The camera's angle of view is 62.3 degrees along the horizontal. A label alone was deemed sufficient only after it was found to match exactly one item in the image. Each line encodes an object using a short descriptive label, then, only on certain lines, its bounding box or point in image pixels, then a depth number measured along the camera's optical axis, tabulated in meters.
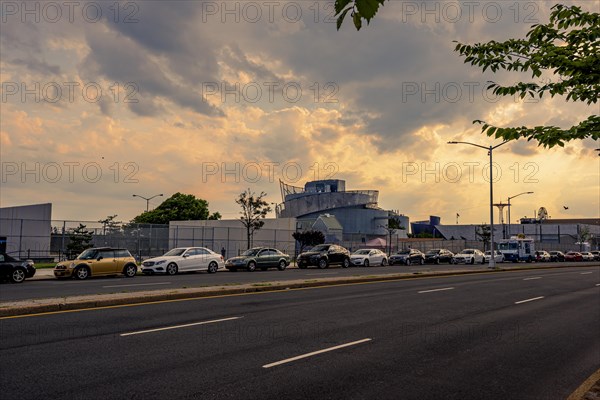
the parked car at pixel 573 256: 67.50
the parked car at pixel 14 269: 21.36
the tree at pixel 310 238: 56.25
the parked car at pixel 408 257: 46.03
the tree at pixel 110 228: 36.53
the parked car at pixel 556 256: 66.75
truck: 58.88
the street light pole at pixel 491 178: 37.39
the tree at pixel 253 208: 48.66
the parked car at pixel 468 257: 50.91
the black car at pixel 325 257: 36.62
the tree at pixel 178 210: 93.50
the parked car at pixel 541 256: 62.25
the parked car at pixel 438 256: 50.19
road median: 11.66
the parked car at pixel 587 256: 70.88
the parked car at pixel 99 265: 23.41
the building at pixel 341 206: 126.44
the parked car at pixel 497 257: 54.71
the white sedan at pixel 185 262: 27.28
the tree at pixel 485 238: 77.38
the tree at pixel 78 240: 34.81
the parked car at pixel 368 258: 40.46
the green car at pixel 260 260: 32.62
